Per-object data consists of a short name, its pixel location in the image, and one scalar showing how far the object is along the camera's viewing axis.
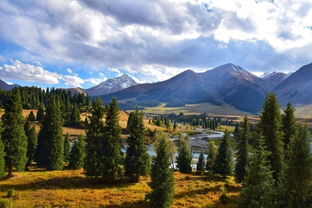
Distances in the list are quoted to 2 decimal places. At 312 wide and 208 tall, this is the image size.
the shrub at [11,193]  35.88
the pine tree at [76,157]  73.94
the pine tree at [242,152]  53.34
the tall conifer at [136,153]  47.09
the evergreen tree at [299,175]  27.64
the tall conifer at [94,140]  46.56
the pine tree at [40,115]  163.18
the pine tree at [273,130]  42.28
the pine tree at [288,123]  48.81
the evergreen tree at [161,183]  35.12
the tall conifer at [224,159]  65.19
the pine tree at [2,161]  42.34
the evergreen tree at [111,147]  46.53
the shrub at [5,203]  30.36
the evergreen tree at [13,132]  46.25
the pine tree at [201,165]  78.12
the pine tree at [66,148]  84.75
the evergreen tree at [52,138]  63.81
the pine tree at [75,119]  172.85
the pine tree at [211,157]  78.56
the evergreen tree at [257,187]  28.92
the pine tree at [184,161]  74.19
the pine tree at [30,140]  70.12
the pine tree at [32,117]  155.80
